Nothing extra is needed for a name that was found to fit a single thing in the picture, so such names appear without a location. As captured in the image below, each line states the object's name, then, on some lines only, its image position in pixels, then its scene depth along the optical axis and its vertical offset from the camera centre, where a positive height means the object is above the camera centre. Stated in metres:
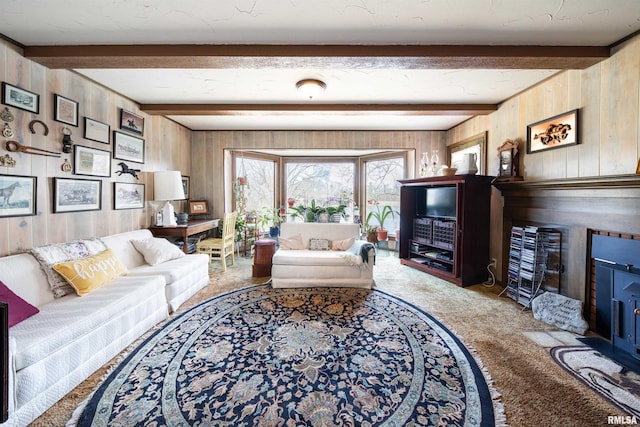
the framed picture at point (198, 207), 4.60 +0.03
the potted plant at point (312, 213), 4.46 -0.07
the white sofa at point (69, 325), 1.34 -0.80
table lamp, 3.58 +0.28
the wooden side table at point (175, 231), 3.53 -0.32
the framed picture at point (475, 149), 3.74 +0.99
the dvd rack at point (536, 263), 2.64 -0.58
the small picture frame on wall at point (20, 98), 2.02 +0.94
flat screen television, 3.66 +0.11
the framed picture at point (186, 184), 4.56 +0.45
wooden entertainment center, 3.41 -0.26
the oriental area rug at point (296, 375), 1.38 -1.12
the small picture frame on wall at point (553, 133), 2.47 +0.83
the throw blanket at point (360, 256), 3.15 -0.60
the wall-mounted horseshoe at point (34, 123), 2.19 +0.74
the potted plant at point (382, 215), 5.16 -0.12
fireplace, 1.89 -0.66
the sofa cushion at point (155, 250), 2.94 -0.50
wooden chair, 3.95 -0.55
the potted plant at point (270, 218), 5.33 -0.19
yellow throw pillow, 2.01 -0.54
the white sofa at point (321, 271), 3.21 -0.80
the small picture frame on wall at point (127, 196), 3.12 +0.17
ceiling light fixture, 2.71 +1.34
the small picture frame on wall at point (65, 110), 2.39 +0.98
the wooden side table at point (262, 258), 3.68 -0.72
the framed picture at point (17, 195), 2.01 +0.11
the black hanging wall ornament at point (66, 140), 2.47 +0.68
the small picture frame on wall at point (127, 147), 3.09 +0.81
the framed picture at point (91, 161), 2.60 +0.53
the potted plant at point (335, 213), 4.48 -0.07
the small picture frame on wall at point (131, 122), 3.19 +1.16
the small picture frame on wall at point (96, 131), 2.71 +0.89
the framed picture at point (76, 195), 2.42 +0.15
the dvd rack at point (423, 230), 3.98 -0.34
